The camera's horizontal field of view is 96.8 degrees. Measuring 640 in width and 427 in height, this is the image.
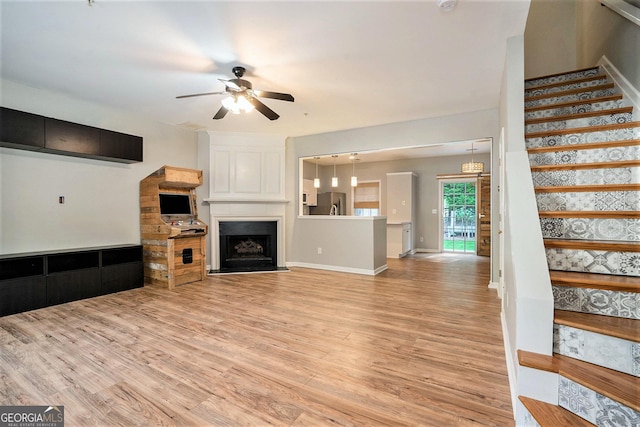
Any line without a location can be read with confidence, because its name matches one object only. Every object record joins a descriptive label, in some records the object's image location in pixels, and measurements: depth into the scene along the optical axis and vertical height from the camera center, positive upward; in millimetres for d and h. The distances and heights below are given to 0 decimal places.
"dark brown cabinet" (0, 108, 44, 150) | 3137 +987
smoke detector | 2095 +1563
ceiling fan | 3072 +1304
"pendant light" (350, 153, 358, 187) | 7991 +1507
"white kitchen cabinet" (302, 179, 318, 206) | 8097 +626
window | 8852 +466
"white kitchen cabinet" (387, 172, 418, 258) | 7474 +198
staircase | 1253 -218
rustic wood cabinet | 4328 -289
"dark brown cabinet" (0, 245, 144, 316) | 3221 -778
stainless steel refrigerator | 8383 +282
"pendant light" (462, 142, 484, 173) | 6102 +985
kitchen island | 5230 -586
